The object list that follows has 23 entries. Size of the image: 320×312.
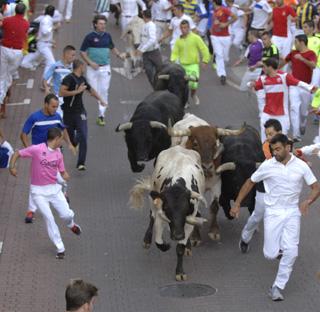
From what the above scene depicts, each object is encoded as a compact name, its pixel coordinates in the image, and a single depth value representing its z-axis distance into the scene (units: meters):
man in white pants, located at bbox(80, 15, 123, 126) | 18.98
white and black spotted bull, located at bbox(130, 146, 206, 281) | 11.66
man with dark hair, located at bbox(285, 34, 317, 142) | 18.36
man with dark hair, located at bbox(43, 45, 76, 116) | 16.78
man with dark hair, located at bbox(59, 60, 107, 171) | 15.86
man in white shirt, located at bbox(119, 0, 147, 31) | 26.19
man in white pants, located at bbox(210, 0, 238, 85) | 23.81
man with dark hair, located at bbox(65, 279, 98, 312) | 7.51
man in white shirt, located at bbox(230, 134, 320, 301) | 11.20
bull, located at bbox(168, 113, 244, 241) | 13.17
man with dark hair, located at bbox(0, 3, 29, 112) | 20.20
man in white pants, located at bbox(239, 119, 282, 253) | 12.10
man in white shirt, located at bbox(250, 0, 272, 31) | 25.08
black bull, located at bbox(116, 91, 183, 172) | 15.30
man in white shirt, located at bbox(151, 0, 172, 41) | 27.14
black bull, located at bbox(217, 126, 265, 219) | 13.15
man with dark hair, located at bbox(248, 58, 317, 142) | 15.95
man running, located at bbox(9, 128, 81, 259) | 12.63
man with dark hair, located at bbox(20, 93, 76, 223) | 13.86
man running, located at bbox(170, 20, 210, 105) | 20.53
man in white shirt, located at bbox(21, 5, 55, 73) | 22.41
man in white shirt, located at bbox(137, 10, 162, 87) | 21.84
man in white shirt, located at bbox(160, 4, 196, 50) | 23.33
